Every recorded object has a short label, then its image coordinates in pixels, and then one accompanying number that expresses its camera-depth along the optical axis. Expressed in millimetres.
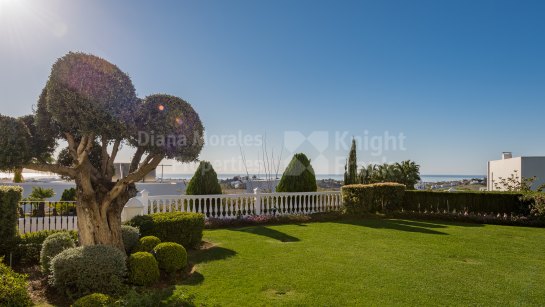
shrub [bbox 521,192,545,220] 12141
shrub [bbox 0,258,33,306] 3748
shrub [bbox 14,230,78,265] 6756
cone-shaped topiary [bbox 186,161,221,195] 13117
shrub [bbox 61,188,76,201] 13344
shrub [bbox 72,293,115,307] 3848
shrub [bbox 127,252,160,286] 5309
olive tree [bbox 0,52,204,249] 4941
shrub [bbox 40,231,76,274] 5641
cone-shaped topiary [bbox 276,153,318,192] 14734
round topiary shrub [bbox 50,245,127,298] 4809
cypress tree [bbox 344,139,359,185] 16594
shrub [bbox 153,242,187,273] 5902
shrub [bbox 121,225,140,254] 6783
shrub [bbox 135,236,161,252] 6441
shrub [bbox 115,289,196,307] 3684
